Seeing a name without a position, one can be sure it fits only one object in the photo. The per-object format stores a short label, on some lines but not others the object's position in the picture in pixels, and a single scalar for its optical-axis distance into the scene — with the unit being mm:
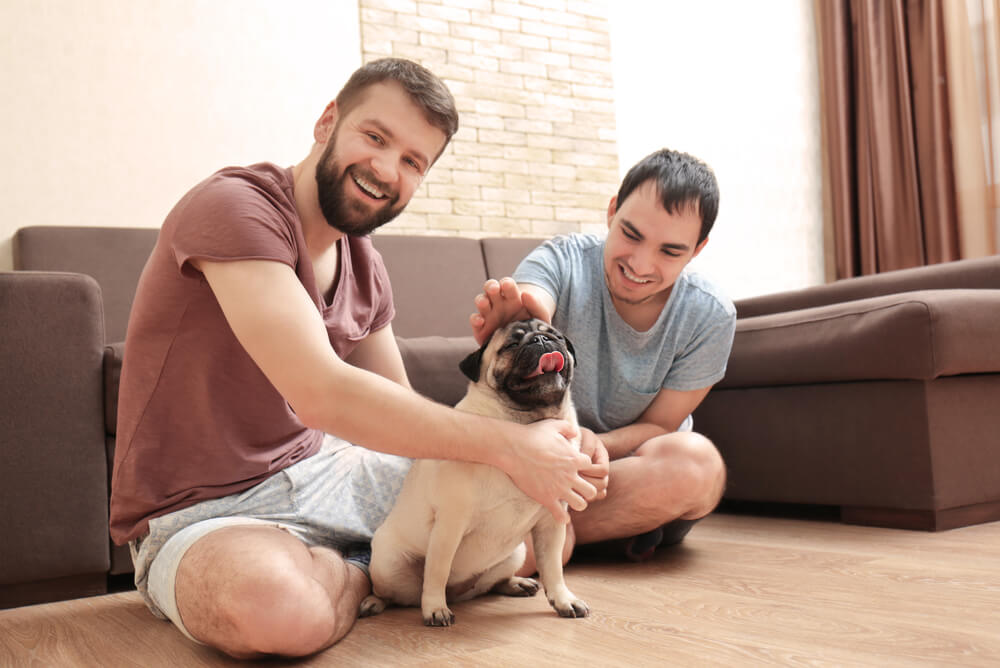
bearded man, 1273
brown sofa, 1911
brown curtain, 4633
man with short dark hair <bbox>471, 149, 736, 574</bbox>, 1789
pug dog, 1412
